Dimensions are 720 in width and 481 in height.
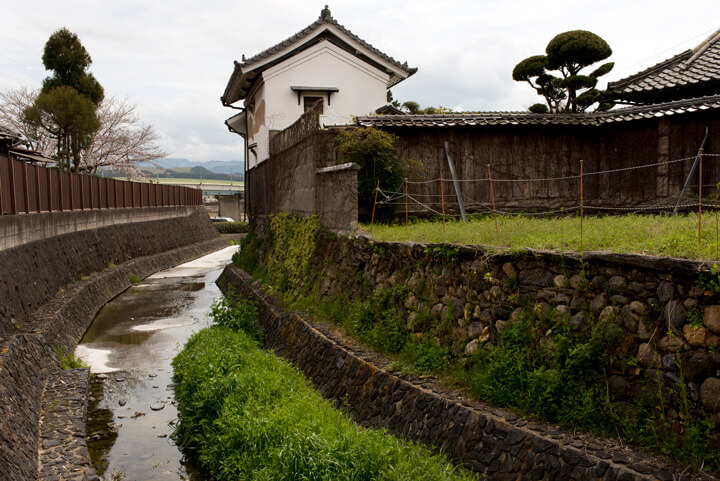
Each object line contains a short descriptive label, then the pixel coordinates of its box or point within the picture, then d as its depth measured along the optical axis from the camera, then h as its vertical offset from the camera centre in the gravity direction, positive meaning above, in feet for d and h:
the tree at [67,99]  114.61 +22.28
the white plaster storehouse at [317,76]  74.59 +17.63
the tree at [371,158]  46.42 +4.14
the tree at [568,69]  80.69 +20.18
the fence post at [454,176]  47.90 +2.73
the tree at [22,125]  152.71 +22.87
